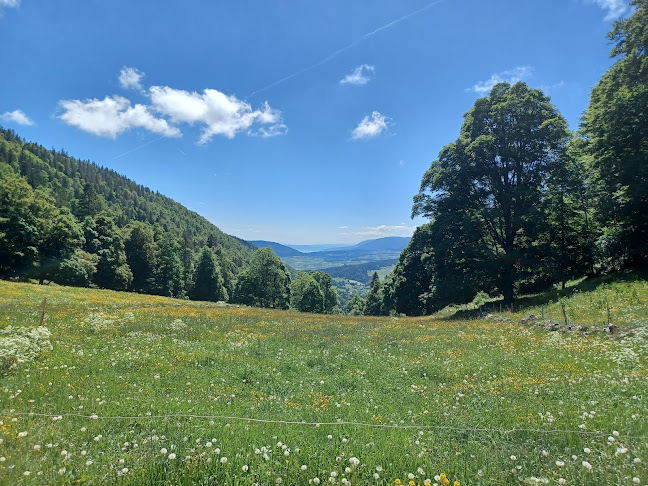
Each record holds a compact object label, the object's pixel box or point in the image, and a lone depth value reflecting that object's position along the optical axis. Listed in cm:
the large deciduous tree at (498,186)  2905
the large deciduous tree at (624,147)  2355
